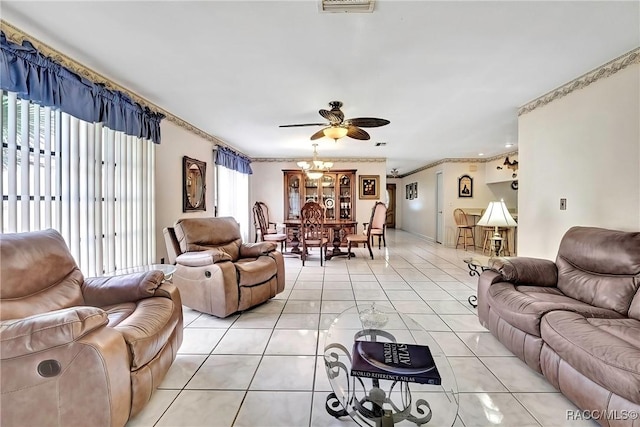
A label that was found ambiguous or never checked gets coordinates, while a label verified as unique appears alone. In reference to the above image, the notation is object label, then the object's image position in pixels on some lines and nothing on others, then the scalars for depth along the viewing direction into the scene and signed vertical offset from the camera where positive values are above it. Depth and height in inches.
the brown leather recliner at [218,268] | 103.8 -23.1
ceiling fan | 124.7 +39.6
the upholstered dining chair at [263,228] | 216.7 -14.3
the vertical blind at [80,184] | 78.8 +8.6
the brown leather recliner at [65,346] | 44.6 -24.4
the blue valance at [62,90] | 73.8 +37.9
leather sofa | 51.0 -25.5
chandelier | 223.5 +35.6
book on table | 45.1 -26.0
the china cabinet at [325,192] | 280.8 +18.6
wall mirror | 170.4 +16.5
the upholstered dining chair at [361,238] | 214.2 -21.5
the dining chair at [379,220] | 235.1 -8.1
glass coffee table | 51.3 -36.0
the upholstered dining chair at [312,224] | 197.3 -9.9
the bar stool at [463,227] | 271.7 -15.4
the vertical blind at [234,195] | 226.2 +13.0
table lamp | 120.3 -3.3
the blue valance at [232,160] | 212.1 +41.6
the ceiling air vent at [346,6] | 66.6 +49.5
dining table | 214.5 -19.8
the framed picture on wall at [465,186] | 286.5 +25.7
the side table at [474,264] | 104.9 -20.6
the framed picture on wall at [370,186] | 289.4 +25.5
